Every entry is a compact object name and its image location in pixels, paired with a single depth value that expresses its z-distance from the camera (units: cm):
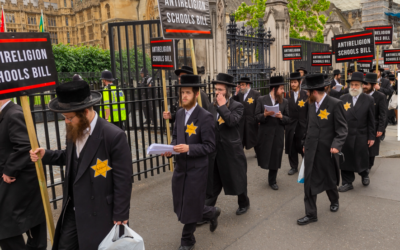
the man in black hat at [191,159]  384
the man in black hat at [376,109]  666
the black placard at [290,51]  1136
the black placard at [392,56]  1280
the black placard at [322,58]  1230
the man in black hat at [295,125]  726
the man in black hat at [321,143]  479
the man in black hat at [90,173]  278
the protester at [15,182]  329
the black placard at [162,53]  642
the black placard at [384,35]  1196
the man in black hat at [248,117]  824
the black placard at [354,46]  898
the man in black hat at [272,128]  628
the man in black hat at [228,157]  476
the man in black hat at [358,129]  614
